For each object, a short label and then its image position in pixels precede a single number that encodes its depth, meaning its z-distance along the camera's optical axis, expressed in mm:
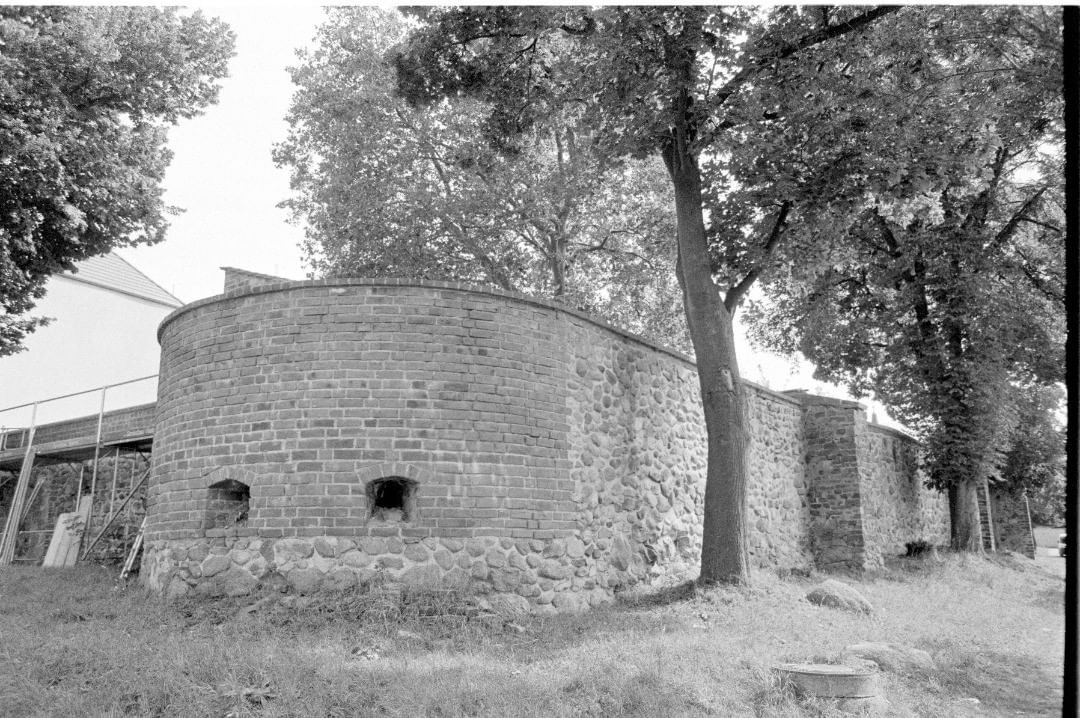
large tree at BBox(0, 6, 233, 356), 12078
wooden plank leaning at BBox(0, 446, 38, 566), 16203
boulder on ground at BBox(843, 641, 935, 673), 7043
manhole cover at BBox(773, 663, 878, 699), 5938
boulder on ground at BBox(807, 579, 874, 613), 9992
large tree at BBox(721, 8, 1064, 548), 10875
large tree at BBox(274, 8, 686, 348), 18203
